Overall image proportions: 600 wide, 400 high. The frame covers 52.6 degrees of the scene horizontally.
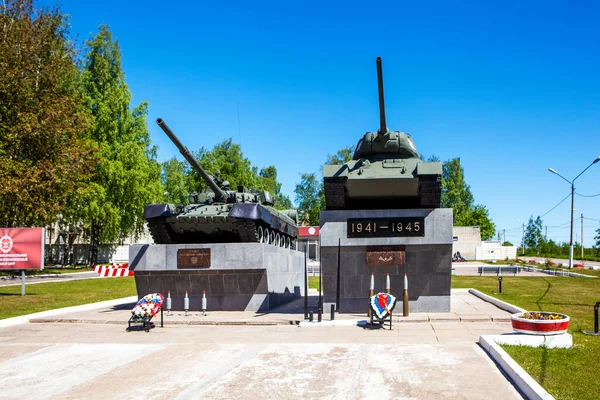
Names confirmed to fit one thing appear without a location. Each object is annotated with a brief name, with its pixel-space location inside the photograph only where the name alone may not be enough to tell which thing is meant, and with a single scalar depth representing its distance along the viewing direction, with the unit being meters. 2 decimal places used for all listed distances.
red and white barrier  25.11
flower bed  10.20
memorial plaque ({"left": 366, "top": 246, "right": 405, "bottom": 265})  16.27
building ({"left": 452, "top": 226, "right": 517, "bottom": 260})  70.69
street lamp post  43.47
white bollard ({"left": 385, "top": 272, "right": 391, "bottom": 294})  15.29
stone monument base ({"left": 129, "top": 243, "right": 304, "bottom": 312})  17.92
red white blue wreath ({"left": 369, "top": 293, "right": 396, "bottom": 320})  13.25
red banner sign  23.83
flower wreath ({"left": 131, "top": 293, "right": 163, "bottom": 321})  13.66
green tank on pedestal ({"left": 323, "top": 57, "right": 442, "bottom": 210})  16.00
